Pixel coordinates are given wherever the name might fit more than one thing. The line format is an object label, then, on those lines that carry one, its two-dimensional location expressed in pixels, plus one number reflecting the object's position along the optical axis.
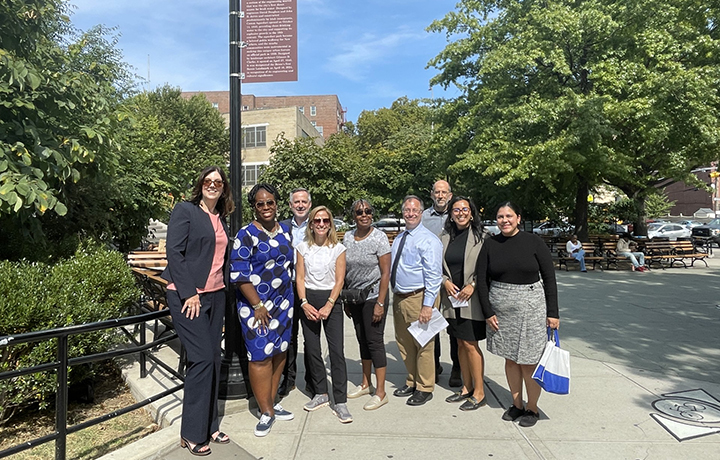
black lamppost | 4.09
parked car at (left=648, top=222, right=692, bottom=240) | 29.08
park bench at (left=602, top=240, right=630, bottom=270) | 14.97
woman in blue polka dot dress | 3.52
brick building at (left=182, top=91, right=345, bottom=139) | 90.38
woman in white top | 3.97
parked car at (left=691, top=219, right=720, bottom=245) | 25.80
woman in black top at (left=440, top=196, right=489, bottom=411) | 4.15
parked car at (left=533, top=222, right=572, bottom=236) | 25.49
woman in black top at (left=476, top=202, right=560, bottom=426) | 3.72
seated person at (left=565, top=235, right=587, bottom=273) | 14.56
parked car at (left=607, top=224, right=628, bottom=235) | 25.43
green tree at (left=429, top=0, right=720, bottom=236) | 14.33
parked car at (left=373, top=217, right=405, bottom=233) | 35.38
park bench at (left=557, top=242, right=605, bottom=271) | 14.69
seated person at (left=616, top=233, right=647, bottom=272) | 14.70
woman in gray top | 4.16
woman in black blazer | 3.22
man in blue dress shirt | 4.07
